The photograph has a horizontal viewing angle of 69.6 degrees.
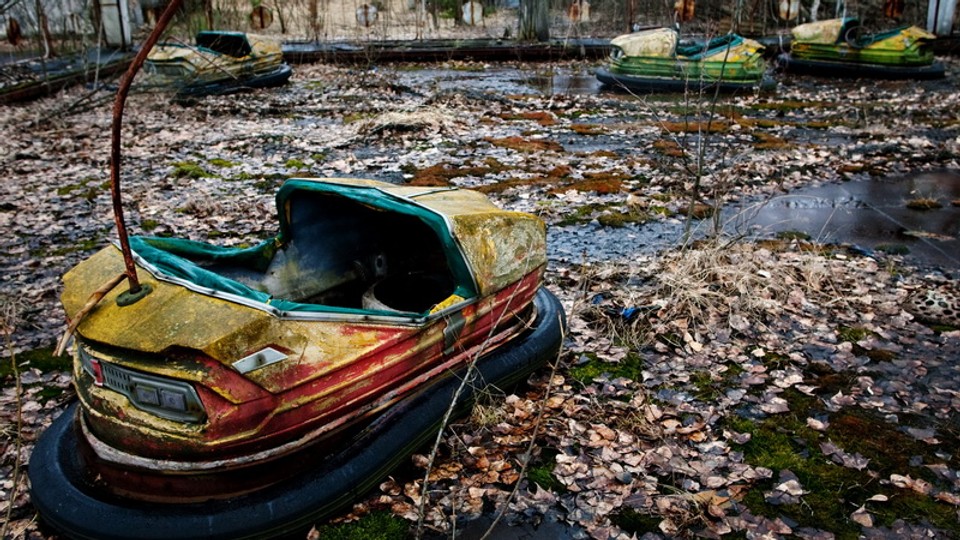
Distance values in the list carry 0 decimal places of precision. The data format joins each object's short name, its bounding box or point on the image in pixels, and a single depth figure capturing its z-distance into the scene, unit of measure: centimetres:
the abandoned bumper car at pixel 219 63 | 1078
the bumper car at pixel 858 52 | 1277
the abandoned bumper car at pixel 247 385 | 224
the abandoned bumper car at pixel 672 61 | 1141
